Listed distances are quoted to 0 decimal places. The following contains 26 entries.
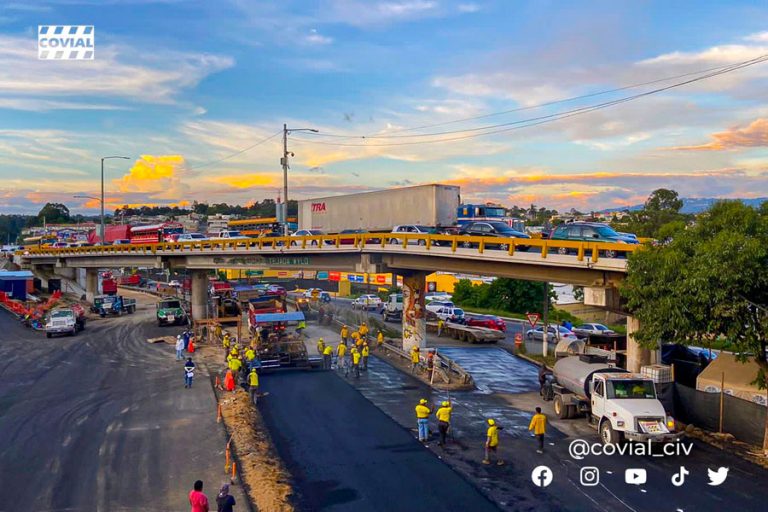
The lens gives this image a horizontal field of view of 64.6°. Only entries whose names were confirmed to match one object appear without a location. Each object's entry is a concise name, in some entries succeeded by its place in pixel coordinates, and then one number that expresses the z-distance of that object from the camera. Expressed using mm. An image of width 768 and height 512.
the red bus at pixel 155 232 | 62809
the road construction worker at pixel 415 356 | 29609
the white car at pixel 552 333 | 43250
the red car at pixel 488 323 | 47375
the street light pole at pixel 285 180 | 45281
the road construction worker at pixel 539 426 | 18000
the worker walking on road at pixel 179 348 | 33719
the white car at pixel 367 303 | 64750
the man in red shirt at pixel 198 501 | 11969
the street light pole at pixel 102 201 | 63200
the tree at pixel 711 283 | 17125
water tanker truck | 17641
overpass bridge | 24438
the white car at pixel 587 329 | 43538
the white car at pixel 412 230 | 34469
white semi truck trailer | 36519
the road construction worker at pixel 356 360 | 28906
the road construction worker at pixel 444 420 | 18578
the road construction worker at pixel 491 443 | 16891
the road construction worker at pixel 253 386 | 23250
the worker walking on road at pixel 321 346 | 31931
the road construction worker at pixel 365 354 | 30234
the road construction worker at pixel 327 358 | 30917
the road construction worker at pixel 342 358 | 30422
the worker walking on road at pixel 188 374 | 26375
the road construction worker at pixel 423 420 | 18750
